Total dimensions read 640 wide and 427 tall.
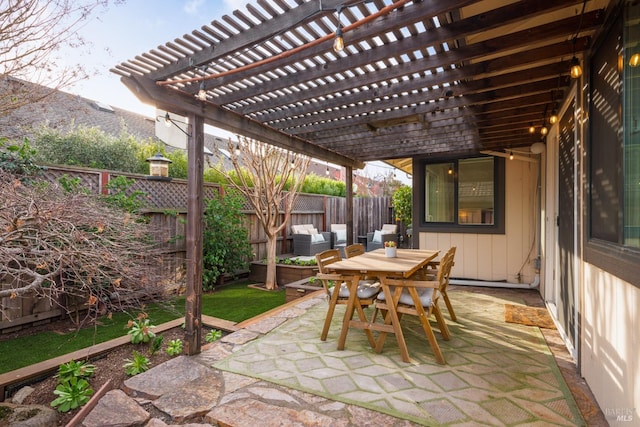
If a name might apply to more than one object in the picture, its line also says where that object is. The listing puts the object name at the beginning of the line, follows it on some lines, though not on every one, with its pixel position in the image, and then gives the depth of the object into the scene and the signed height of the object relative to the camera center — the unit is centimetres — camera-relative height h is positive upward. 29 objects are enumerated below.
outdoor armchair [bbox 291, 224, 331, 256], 788 -65
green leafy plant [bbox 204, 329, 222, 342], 316 -122
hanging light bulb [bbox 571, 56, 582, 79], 220 +101
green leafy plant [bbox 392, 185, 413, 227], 772 +28
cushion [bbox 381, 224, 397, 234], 909 -41
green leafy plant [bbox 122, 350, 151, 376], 247 -119
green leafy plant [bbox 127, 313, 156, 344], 291 -109
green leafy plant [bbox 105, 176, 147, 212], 420 +27
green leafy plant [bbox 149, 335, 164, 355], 281 -116
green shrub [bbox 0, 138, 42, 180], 345 +62
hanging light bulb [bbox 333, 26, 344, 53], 182 +100
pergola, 195 +117
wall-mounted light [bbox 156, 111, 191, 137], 288 +86
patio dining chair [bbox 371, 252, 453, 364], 260 -76
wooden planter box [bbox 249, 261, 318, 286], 588 -109
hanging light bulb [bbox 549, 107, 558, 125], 327 +104
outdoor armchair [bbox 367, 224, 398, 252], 888 -61
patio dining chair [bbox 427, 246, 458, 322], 328 -89
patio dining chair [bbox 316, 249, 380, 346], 294 -77
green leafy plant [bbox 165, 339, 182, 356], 280 -118
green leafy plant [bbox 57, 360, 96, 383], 234 -116
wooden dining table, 267 -57
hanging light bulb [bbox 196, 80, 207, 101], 259 +100
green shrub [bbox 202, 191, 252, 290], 546 -43
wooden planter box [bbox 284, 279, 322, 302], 487 -115
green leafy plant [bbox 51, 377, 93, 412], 210 -122
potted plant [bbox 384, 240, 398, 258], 350 -40
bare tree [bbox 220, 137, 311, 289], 554 +68
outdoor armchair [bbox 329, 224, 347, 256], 897 -60
